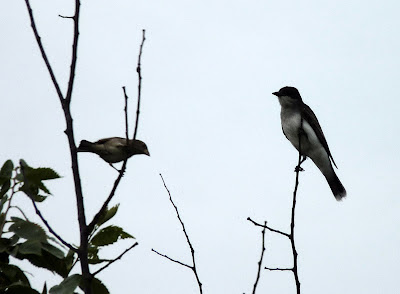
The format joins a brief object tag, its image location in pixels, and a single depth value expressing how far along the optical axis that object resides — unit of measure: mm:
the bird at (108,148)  9738
